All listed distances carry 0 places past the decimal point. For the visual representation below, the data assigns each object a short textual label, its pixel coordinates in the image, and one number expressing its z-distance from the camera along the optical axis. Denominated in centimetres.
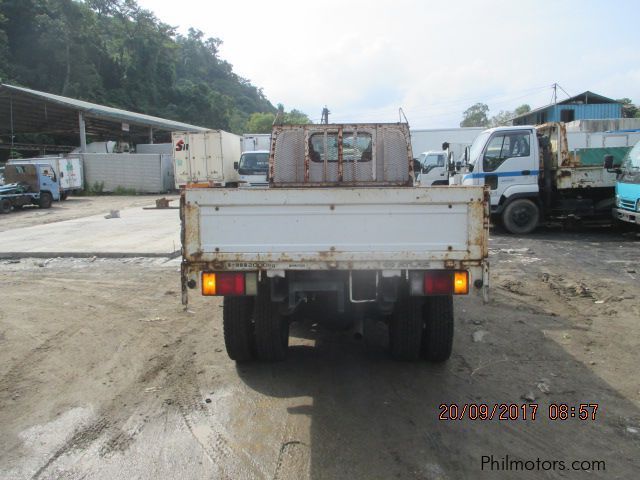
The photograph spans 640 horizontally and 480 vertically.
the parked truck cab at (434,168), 2009
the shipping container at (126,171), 3272
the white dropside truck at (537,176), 1197
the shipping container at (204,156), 2080
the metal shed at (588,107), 3556
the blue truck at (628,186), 1052
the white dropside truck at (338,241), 358
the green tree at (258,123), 8329
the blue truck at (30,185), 2207
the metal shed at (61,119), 3144
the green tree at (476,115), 6881
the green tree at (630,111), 3856
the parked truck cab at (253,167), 1667
